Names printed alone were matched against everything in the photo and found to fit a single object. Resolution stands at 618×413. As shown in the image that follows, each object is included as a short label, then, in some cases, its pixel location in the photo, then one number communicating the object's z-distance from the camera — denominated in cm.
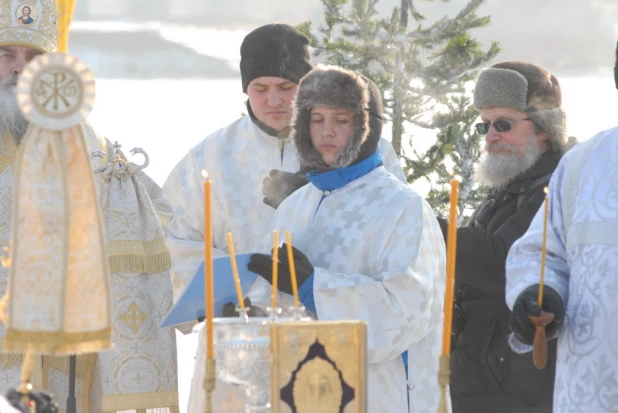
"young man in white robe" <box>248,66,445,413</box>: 914
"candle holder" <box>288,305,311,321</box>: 669
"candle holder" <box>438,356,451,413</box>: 595
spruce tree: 2595
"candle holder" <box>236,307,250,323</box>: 657
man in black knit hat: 1205
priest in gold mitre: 1187
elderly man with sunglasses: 1090
